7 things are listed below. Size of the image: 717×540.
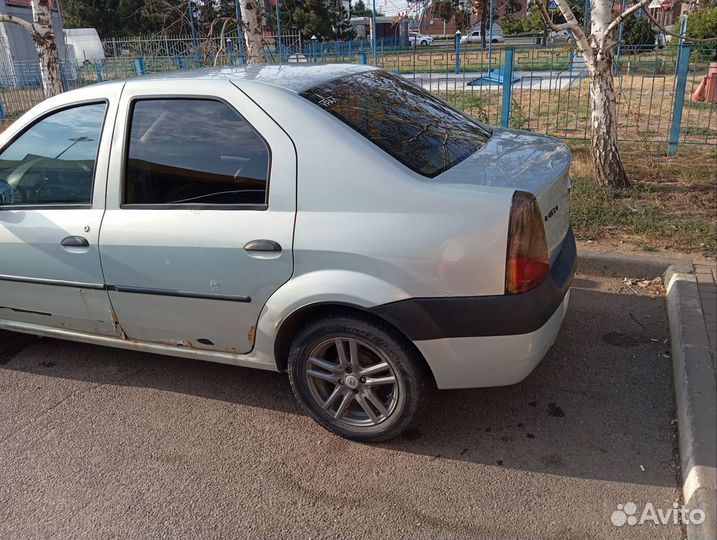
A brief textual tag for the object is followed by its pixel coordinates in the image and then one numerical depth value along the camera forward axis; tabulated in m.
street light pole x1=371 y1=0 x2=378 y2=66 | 17.73
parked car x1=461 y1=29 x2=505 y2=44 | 39.64
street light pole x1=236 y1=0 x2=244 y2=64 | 13.06
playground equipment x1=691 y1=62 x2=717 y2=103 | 10.23
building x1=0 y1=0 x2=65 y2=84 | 27.22
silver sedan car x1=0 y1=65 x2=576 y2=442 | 2.64
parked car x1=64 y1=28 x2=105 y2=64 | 28.54
